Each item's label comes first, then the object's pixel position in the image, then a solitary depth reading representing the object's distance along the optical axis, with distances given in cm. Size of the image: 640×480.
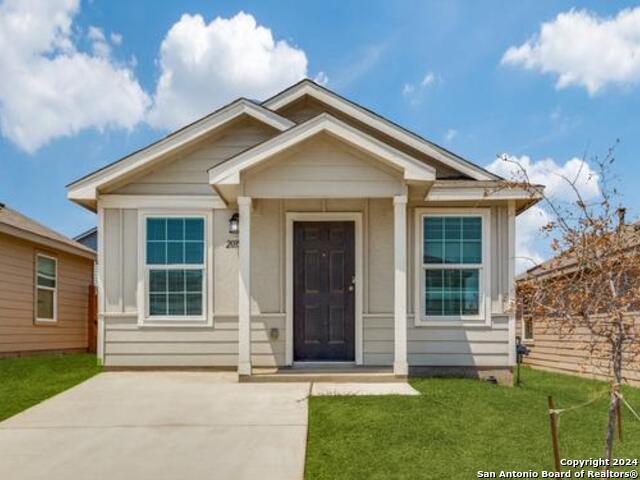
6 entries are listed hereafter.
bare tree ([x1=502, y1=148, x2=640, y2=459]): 367
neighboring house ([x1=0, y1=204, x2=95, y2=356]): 1203
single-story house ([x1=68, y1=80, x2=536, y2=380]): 907
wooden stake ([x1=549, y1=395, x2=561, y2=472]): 382
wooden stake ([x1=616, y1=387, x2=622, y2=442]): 500
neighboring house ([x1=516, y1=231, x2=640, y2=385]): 1206
